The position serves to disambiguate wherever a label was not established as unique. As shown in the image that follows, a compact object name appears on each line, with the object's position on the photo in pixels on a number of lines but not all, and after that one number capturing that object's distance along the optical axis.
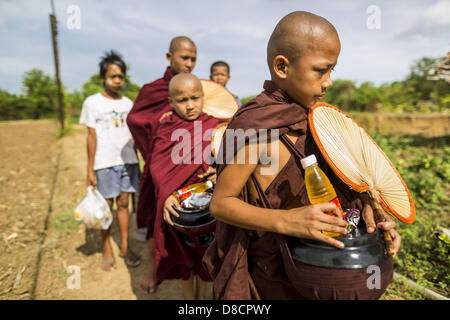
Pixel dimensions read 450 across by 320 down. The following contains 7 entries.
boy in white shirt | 3.21
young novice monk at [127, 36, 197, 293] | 2.66
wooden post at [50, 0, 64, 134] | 8.83
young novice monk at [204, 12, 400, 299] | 0.91
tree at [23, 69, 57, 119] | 22.00
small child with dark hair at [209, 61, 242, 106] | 4.69
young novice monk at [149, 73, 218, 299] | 2.06
